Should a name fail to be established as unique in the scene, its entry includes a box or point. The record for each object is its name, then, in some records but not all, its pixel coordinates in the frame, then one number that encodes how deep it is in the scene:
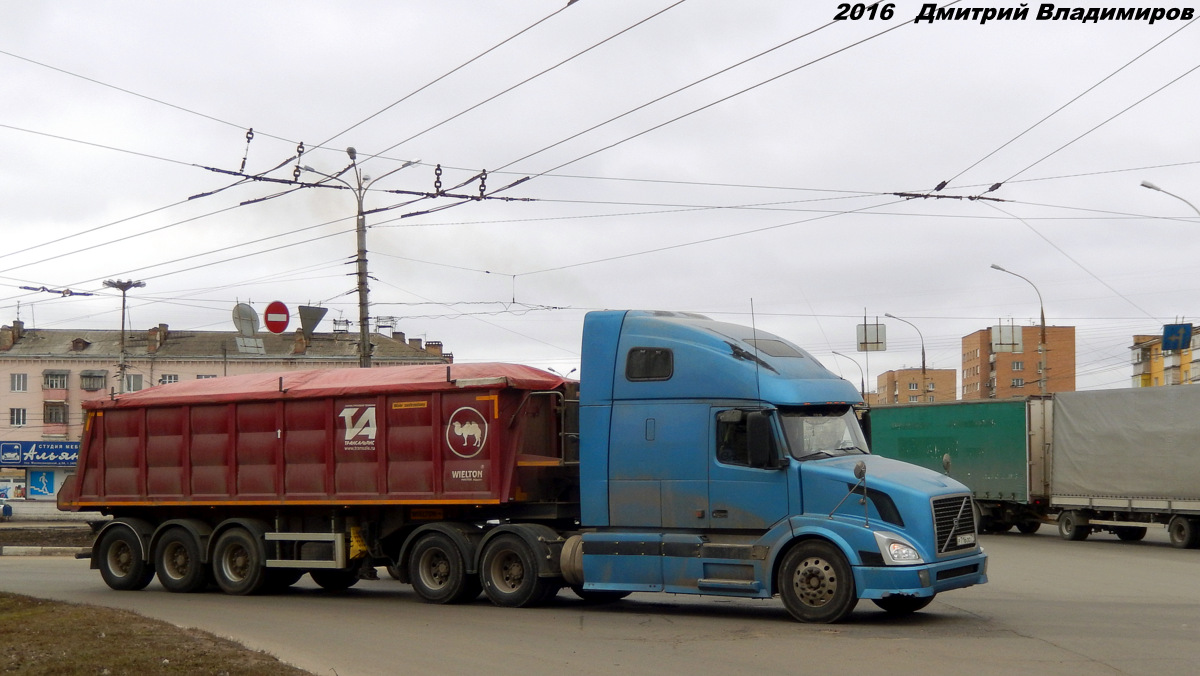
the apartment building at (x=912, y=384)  128.75
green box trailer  30.16
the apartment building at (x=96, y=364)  83.94
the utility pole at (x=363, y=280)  24.10
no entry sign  25.52
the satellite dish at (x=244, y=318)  27.77
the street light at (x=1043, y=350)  40.72
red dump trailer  15.24
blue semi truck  12.98
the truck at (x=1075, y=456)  26.00
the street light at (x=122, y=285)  48.00
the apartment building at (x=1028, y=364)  114.38
